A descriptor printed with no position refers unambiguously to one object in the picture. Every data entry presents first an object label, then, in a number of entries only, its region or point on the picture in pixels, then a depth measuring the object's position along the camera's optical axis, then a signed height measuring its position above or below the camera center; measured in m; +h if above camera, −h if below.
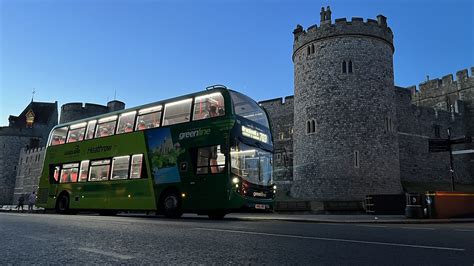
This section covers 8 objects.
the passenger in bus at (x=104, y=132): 14.44 +2.72
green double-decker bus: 11.31 +1.57
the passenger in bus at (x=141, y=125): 13.43 +2.80
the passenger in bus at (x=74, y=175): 15.19 +1.14
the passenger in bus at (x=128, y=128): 13.77 +2.75
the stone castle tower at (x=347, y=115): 21.83 +5.67
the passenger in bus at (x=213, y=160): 11.40 +1.43
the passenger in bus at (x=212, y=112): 11.77 +2.93
